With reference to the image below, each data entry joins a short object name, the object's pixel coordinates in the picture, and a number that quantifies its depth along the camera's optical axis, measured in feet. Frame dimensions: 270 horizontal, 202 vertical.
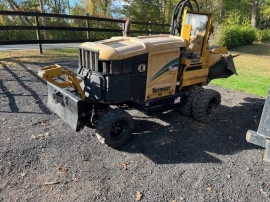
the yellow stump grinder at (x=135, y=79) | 9.62
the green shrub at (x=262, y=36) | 58.79
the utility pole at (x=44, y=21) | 37.63
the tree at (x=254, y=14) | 64.52
